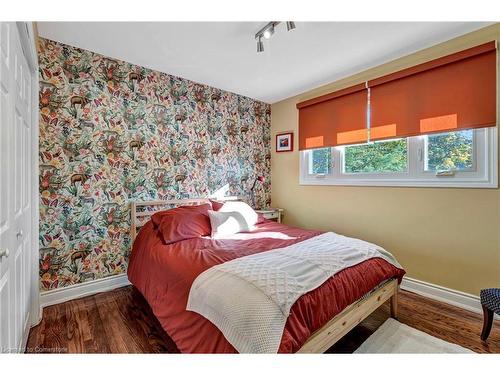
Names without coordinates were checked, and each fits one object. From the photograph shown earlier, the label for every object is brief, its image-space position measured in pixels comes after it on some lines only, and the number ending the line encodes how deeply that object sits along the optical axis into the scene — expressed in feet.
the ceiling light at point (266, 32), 5.93
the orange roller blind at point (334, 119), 9.26
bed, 4.02
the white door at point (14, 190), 3.40
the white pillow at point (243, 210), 8.88
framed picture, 12.19
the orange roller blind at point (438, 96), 6.61
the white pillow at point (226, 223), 7.91
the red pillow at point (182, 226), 7.25
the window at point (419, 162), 6.84
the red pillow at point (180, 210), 7.92
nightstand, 11.49
